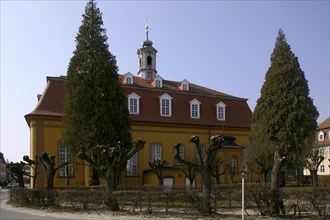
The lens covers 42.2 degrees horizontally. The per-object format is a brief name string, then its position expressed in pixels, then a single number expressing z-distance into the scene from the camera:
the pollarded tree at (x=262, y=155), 34.00
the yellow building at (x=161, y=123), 35.03
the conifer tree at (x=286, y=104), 38.34
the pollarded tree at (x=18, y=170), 29.67
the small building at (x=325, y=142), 62.88
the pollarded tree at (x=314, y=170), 34.97
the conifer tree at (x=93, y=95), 31.33
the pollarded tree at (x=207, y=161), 16.96
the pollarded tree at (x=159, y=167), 31.78
